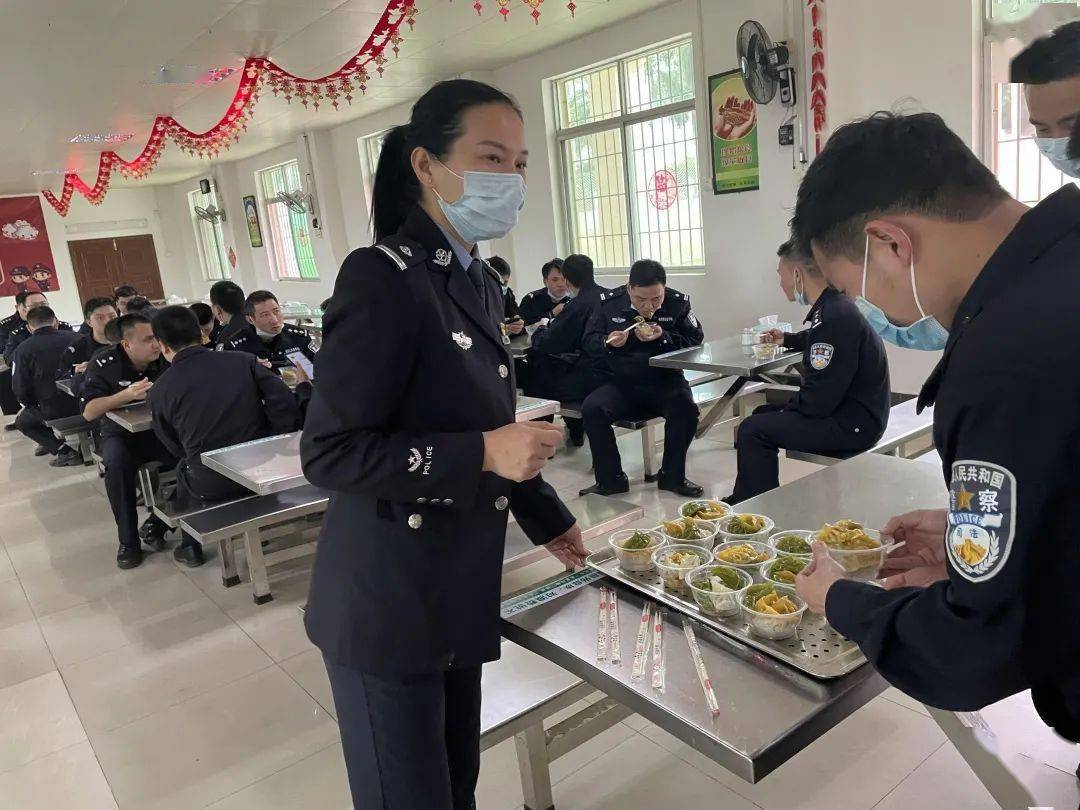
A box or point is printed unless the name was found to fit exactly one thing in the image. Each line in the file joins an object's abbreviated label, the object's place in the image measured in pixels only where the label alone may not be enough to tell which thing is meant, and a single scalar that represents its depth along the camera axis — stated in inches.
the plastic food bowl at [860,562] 53.4
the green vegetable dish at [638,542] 60.6
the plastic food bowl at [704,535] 61.9
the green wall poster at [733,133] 221.9
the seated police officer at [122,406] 158.6
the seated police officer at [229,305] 186.6
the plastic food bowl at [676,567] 55.9
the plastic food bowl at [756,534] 63.5
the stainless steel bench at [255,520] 123.6
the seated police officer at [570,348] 184.7
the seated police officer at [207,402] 136.7
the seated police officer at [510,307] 237.3
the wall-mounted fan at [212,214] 557.0
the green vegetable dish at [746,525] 64.7
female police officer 43.9
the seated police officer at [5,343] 319.9
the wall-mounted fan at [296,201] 461.9
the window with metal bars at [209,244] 607.5
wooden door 595.8
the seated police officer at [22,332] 293.2
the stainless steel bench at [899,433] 122.3
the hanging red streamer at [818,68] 195.0
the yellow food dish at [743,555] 58.4
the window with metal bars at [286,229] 490.0
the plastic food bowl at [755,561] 57.1
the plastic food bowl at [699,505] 68.7
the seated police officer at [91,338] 217.3
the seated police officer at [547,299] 249.0
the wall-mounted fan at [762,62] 201.2
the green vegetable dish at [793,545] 60.0
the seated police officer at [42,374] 232.1
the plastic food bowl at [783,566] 55.7
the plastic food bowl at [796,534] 58.8
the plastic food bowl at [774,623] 48.4
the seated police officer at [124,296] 264.8
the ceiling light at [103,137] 370.5
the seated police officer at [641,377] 169.3
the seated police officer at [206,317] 199.6
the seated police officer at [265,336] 180.1
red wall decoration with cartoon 558.6
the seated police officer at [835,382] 123.3
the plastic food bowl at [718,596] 52.2
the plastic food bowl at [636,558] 59.6
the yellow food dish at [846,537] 55.2
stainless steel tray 45.6
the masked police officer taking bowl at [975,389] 29.0
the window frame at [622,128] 251.8
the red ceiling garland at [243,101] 198.8
